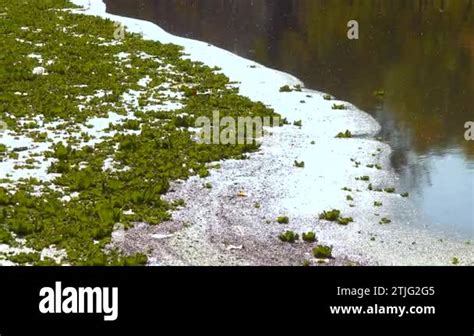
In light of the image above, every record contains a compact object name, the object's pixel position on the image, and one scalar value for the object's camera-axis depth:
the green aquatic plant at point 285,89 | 29.63
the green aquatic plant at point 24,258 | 14.28
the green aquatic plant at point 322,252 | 15.41
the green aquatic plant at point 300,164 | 20.92
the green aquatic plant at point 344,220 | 17.17
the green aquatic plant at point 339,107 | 27.28
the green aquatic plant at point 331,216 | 17.42
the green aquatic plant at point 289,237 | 16.17
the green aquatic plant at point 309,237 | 16.20
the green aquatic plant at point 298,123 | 24.94
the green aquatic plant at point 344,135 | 23.89
